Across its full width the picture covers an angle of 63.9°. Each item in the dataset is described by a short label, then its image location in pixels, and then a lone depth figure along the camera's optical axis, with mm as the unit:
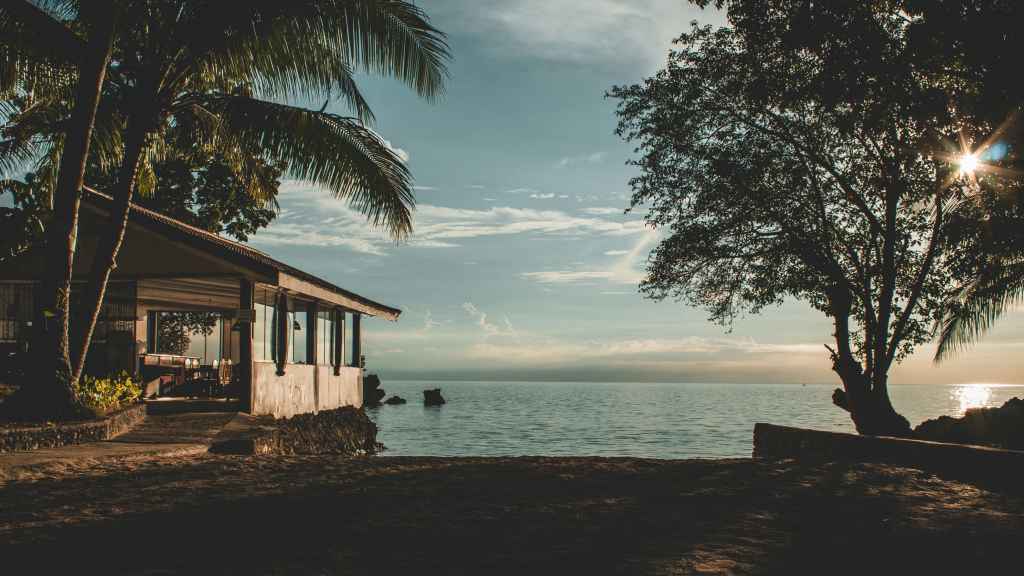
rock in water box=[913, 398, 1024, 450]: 15727
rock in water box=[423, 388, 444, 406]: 87000
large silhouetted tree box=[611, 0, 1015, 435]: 16172
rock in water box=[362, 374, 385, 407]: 77812
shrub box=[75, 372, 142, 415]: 12900
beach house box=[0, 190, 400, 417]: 16125
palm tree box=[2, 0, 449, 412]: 11852
